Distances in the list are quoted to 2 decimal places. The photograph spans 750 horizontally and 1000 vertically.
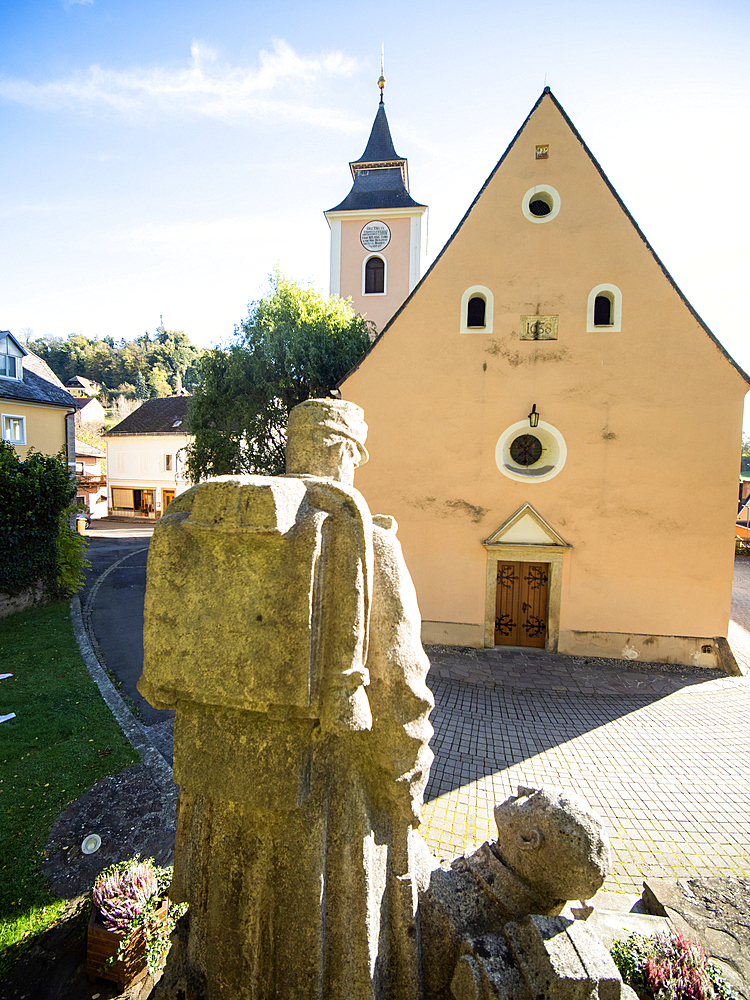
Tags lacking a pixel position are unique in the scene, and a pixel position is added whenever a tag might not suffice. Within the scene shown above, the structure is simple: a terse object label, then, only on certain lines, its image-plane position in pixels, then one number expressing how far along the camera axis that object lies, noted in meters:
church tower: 20.88
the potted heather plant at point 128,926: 3.12
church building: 10.19
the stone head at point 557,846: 2.25
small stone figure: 2.07
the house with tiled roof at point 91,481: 31.41
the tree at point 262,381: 13.81
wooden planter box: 3.12
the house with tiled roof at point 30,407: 20.30
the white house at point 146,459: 33.09
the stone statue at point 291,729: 1.84
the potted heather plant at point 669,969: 2.71
